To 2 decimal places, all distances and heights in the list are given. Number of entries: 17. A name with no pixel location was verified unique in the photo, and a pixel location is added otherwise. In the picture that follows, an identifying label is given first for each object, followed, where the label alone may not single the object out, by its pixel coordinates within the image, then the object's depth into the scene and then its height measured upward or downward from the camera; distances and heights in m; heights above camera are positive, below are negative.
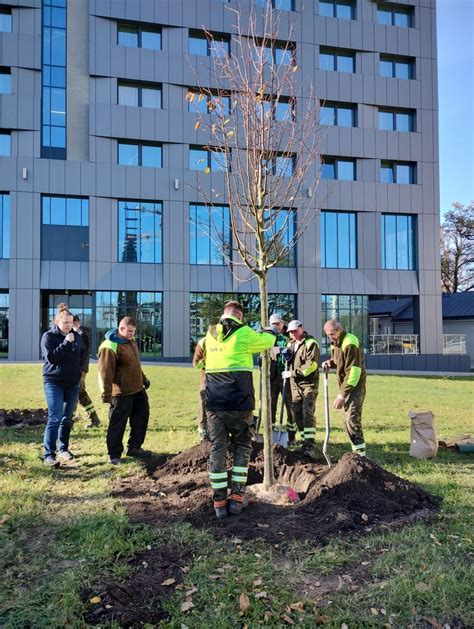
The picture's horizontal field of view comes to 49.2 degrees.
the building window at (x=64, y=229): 27.20 +5.81
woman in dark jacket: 6.47 -0.44
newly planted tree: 5.16 +1.96
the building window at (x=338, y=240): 30.64 +5.90
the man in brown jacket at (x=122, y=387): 6.59 -0.62
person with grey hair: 6.40 -0.49
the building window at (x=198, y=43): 28.77 +16.64
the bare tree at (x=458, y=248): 47.91 +8.53
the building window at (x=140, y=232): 28.13 +5.85
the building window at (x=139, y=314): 27.95 +1.39
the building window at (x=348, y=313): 30.77 +1.59
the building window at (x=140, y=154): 28.17 +10.13
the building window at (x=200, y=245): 28.80 +5.25
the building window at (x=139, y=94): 28.00 +13.35
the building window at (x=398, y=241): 31.55 +6.01
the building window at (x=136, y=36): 28.21 +16.57
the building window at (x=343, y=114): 30.34 +13.35
